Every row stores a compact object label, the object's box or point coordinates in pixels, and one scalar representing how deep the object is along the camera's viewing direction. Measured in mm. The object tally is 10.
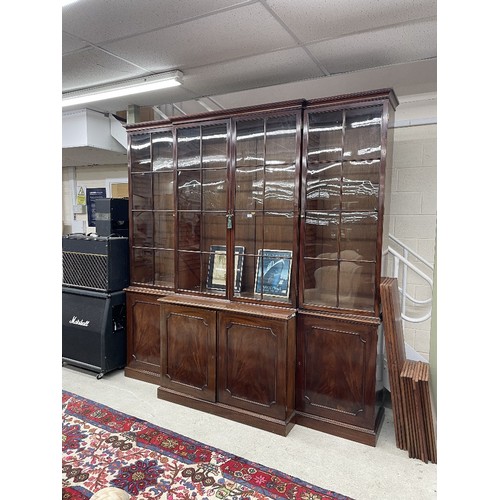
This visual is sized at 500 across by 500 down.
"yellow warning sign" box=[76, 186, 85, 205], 5523
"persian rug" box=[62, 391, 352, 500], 2102
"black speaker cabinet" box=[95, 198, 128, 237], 3682
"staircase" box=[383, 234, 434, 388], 3129
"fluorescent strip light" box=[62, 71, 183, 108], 3158
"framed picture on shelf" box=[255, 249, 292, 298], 3041
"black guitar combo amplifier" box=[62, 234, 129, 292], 3588
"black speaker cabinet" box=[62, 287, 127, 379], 3578
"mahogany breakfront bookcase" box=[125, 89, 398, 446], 2676
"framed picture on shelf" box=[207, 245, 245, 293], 3236
